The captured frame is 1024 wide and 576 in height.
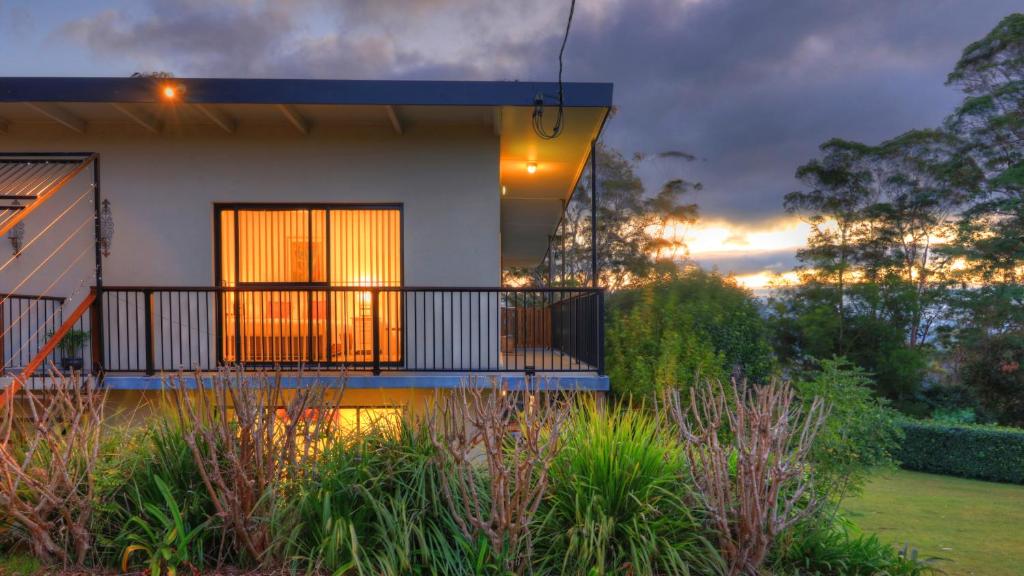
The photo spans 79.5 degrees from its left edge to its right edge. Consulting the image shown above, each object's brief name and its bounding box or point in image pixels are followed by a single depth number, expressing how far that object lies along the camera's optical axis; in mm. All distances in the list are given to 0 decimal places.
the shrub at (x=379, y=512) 3113
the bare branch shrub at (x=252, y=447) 3207
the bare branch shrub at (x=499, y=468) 3000
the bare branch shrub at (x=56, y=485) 3250
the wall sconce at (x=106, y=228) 7566
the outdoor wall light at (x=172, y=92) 6656
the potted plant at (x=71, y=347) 6955
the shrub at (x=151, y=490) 3371
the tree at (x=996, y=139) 19500
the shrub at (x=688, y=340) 11344
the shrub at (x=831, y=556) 3375
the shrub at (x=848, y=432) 6184
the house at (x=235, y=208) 7547
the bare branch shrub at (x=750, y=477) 3104
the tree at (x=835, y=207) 25766
